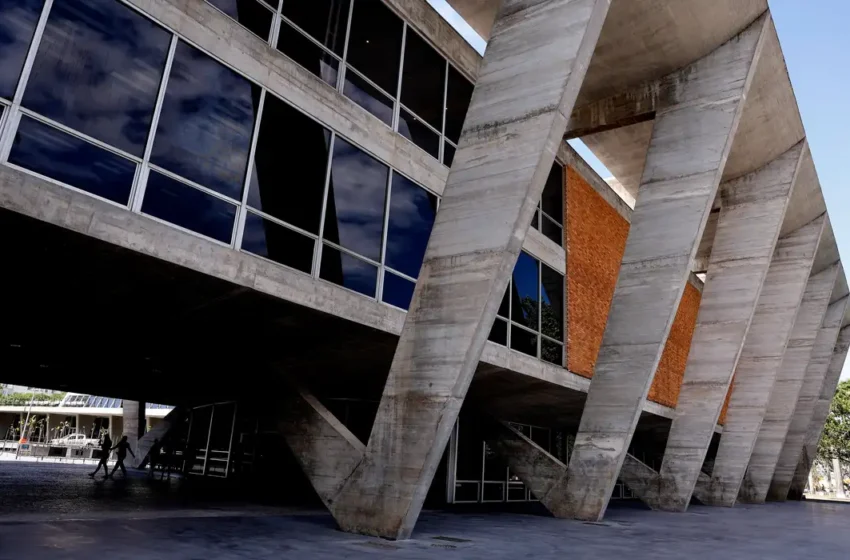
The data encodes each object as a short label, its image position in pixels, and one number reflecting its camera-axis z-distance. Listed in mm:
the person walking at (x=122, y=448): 21008
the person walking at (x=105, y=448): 19792
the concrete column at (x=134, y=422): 32281
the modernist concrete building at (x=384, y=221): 7637
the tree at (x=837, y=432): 53031
